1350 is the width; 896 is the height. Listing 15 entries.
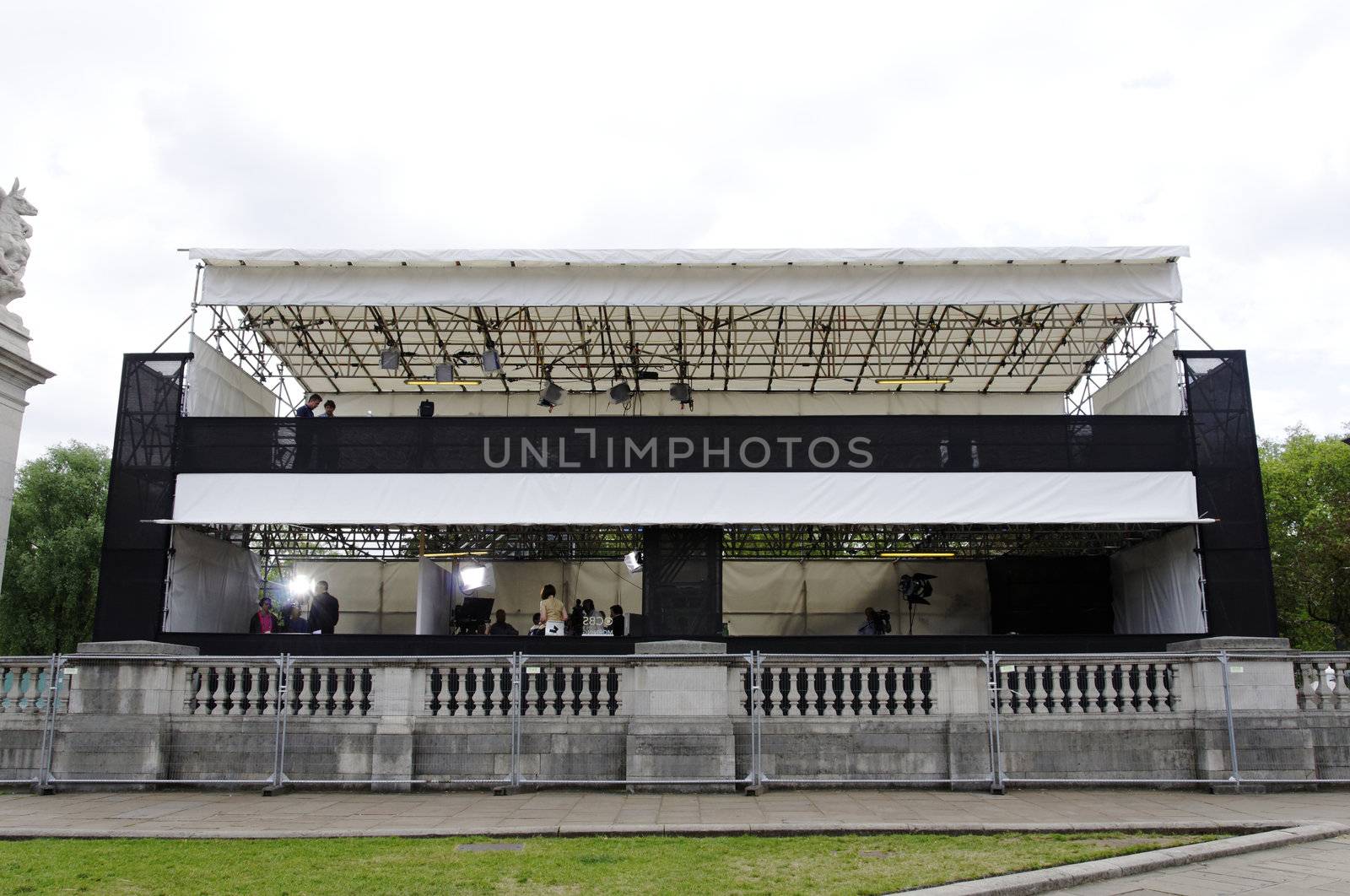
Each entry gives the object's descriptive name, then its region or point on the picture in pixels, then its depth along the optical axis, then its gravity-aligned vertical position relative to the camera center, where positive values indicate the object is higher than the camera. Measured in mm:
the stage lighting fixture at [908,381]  24062 +6648
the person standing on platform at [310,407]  18922 +4767
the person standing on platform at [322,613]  19078 +1083
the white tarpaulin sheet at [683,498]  17484 +2854
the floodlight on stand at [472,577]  23500 +2098
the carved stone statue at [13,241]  16250 +6559
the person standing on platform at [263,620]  19766 +993
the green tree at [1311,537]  36281 +4663
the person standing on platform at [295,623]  20047 +960
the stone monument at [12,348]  15742 +4745
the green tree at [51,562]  37781 +3948
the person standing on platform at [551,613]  17875 +1022
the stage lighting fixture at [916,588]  23922 +1890
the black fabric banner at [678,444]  17766 +3780
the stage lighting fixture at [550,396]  21703 +5544
